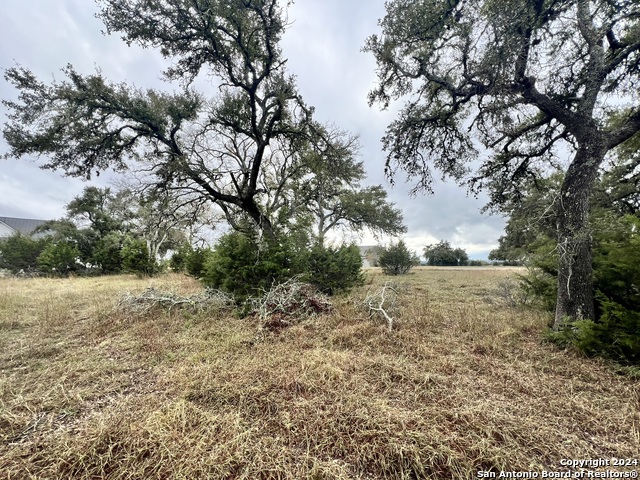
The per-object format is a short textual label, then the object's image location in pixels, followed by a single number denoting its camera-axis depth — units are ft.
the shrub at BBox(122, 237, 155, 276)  45.75
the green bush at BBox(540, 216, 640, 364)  9.30
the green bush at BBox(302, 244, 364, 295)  26.11
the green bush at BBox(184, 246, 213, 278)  35.26
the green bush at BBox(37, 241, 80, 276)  48.75
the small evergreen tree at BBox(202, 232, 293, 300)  20.26
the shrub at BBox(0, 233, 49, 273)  52.85
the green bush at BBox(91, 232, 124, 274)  52.29
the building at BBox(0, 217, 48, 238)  104.15
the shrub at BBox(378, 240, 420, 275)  58.03
